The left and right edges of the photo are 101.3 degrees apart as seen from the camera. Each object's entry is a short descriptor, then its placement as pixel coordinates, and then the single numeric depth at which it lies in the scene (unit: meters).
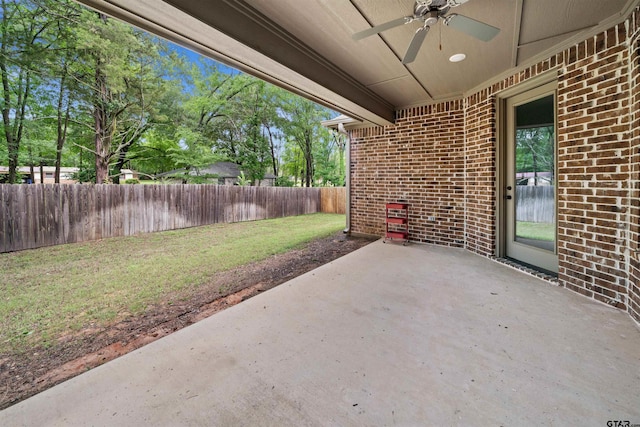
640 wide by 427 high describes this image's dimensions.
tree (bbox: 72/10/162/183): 8.74
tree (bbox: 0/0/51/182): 7.62
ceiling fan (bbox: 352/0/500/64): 2.11
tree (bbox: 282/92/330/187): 18.00
